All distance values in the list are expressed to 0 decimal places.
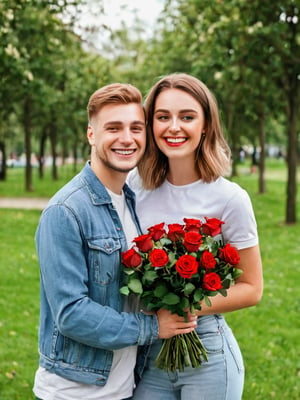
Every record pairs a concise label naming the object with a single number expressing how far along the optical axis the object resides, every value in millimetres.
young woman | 2771
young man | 2352
